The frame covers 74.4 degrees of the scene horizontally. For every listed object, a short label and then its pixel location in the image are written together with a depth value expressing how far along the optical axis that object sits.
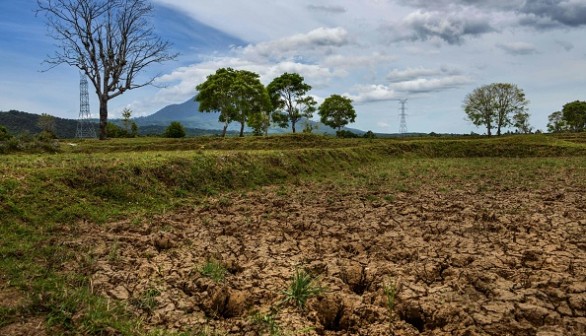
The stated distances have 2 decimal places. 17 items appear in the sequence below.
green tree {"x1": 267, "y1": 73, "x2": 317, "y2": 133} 77.00
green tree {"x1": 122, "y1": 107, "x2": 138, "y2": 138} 92.41
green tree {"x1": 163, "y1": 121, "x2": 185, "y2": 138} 60.91
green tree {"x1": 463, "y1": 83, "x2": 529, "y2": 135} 84.69
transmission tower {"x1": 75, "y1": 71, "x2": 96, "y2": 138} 87.24
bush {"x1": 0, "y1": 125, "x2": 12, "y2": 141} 29.58
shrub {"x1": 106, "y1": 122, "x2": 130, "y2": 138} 69.06
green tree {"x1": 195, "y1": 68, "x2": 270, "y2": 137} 59.06
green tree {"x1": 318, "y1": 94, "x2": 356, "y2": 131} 88.19
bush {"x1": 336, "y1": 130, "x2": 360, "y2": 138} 66.12
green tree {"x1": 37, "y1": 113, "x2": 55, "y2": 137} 98.44
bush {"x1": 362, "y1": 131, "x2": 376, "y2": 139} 58.73
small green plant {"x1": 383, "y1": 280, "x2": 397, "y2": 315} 6.34
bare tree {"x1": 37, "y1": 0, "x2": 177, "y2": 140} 38.59
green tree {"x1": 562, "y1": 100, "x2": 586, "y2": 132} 95.98
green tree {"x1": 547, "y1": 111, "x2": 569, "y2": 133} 107.44
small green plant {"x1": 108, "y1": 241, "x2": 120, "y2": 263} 8.05
